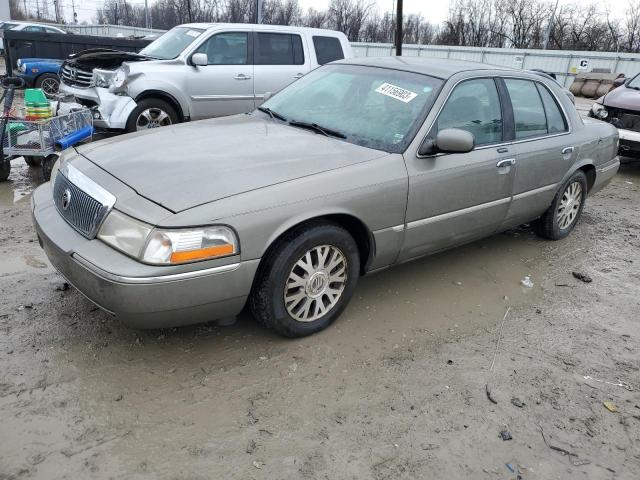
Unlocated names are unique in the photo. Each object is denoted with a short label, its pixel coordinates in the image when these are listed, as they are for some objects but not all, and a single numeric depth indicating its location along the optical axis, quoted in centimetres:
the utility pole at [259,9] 2095
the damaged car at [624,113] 849
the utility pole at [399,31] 1466
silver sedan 274
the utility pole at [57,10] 6898
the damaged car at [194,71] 756
